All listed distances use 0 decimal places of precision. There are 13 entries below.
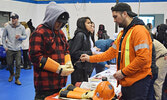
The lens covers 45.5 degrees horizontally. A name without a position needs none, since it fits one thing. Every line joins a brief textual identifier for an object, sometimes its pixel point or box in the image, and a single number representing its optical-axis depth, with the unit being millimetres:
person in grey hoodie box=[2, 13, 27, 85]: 5219
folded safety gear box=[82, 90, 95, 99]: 1868
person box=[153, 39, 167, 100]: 3336
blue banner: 10731
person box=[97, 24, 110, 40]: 7301
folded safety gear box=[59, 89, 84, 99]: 1904
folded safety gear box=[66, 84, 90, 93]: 2038
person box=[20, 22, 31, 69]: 7195
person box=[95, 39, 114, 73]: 4855
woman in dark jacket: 3164
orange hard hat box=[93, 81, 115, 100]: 1801
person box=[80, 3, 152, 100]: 1881
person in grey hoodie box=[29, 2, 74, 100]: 1881
